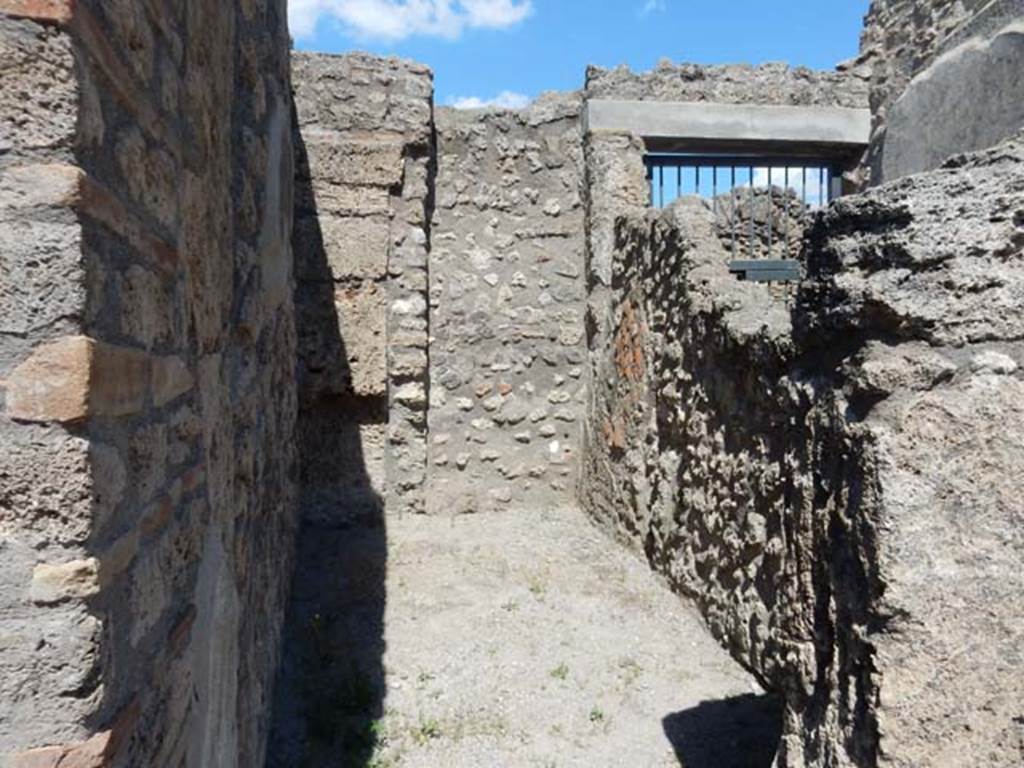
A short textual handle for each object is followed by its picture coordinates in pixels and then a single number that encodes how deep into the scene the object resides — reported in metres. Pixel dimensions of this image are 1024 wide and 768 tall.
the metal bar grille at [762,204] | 5.54
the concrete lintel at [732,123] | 5.08
